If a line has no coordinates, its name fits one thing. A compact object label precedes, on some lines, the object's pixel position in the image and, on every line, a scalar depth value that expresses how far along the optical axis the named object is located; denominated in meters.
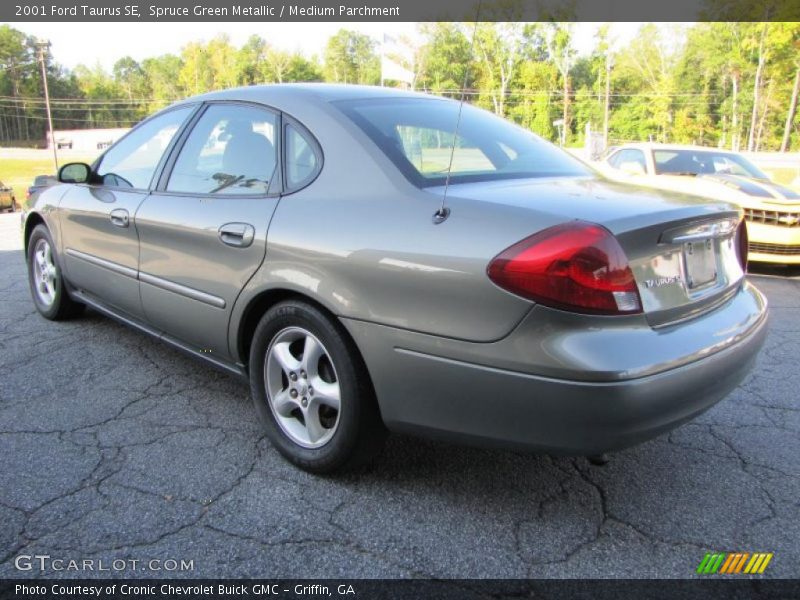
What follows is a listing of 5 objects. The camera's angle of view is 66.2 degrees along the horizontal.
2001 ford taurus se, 1.77
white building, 81.62
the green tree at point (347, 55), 88.25
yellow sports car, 6.51
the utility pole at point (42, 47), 52.16
